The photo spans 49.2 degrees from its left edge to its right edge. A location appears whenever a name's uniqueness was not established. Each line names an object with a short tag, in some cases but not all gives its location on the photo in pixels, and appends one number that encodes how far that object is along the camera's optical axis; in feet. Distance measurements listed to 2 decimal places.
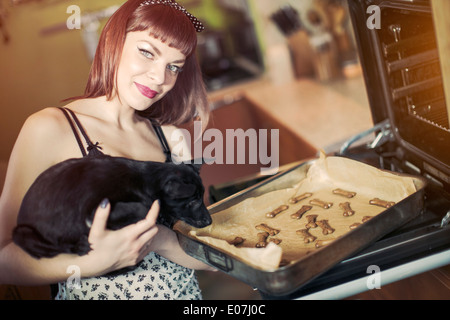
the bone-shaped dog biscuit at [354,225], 3.34
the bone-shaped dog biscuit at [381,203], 3.47
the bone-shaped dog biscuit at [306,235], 3.29
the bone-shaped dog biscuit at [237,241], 3.35
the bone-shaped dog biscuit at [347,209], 3.52
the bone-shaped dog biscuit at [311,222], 3.47
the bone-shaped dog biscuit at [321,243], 3.16
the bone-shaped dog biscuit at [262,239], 3.31
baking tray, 2.71
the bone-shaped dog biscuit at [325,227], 3.36
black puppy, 2.49
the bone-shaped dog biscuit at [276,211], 3.71
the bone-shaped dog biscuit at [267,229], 3.49
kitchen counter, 6.19
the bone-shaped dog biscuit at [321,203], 3.72
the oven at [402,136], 3.11
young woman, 2.68
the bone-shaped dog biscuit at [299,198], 3.86
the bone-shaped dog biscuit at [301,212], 3.65
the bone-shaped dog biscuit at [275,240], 3.34
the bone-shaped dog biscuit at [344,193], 3.76
